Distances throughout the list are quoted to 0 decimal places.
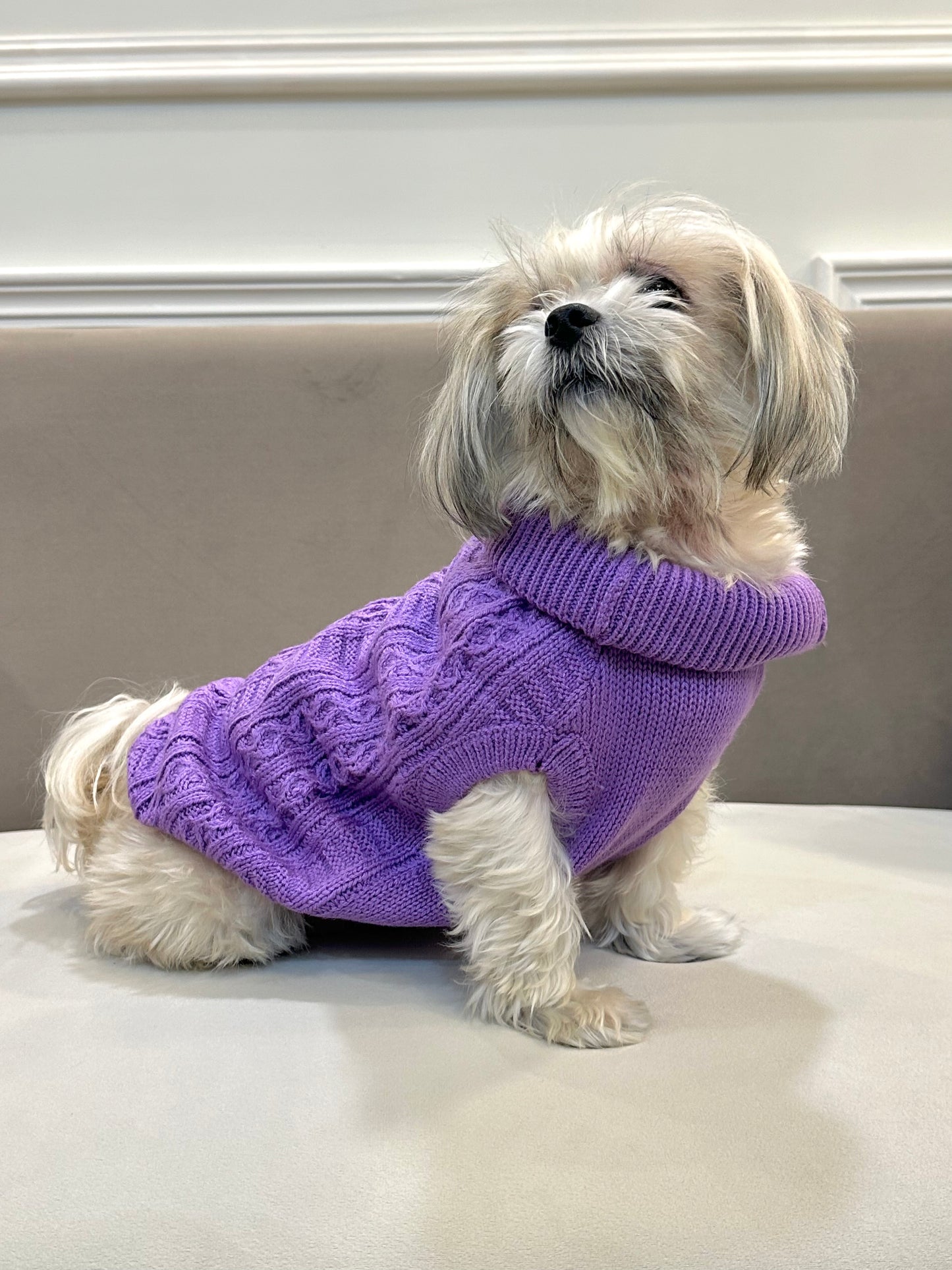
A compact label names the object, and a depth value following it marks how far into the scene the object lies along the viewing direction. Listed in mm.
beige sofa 681
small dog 917
